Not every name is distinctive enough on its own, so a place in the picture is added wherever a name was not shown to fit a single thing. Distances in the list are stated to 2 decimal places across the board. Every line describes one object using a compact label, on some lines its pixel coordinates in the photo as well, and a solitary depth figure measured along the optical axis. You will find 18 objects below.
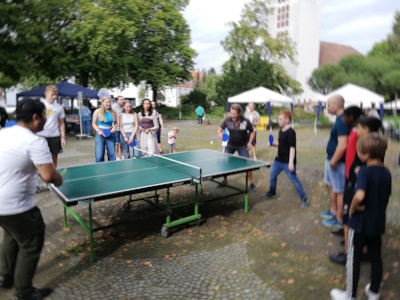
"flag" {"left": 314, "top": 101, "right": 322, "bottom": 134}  19.45
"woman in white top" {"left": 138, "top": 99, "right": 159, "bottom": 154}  8.09
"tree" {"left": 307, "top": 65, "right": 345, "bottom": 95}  38.99
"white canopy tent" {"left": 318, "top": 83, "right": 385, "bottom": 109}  17.20
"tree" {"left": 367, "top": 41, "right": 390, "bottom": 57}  40.88
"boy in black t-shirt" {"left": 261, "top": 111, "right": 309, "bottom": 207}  5.82
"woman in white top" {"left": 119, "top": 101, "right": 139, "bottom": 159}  8.10
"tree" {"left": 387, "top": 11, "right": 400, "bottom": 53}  38.50
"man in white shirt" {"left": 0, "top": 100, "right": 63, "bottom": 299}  2.89
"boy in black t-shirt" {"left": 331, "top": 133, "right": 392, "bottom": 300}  2.92
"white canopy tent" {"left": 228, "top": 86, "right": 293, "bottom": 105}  20.36
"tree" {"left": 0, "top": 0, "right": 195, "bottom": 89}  18.25
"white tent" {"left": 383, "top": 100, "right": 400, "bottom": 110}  25.19
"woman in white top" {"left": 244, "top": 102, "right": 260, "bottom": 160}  10.86
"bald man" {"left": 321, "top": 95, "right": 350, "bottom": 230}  4.34
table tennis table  3.96
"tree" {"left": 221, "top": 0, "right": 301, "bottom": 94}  38.00
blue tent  17.94
